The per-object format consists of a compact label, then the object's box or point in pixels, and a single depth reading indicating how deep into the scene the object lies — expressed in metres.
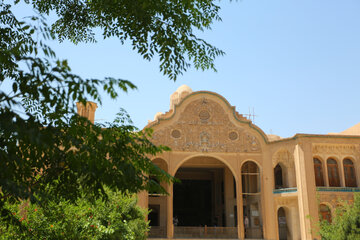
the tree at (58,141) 3.48
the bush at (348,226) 14.15
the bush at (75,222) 8.18
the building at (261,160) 20.61
